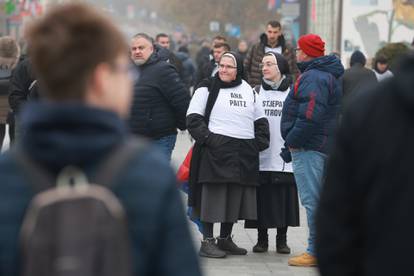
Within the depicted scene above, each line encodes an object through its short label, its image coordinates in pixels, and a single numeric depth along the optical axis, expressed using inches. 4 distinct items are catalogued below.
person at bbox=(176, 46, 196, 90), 1045.0
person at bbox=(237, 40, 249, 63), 990.1
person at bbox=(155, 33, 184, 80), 750.6
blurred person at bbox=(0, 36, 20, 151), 510.3
